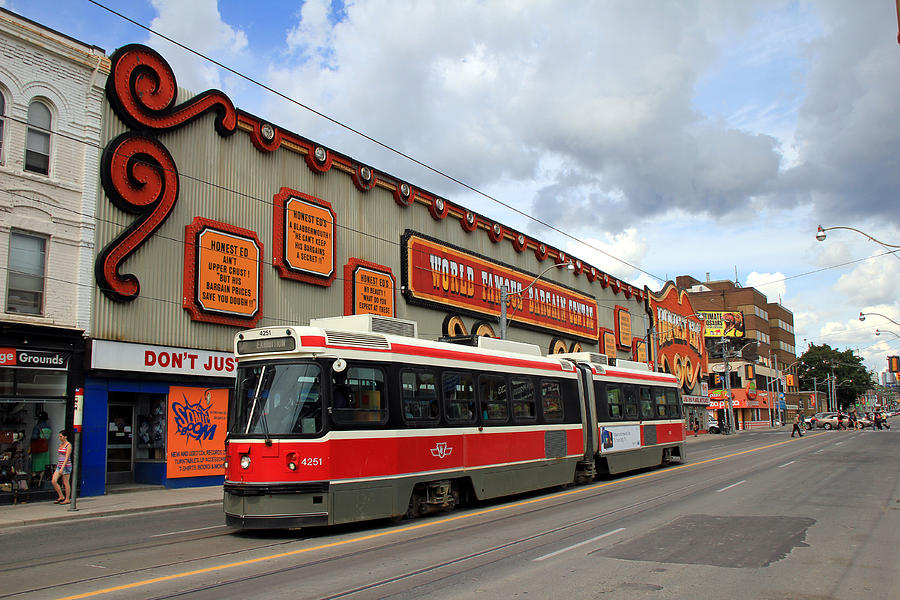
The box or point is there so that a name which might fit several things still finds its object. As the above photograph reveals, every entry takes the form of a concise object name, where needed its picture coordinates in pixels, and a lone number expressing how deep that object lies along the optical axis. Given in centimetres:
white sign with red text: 1864
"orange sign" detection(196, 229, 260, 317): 2147
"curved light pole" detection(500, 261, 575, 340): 2810
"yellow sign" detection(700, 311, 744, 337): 10338
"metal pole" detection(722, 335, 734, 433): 6234
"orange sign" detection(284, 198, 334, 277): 2447
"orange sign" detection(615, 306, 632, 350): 5194
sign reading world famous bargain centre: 3056
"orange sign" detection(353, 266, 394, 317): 2695
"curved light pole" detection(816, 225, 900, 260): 2377
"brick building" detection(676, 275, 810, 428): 9456
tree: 12650
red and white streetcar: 1077
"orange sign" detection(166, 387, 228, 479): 2047
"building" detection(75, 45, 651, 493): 1939
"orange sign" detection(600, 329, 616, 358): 4906
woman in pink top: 1655
